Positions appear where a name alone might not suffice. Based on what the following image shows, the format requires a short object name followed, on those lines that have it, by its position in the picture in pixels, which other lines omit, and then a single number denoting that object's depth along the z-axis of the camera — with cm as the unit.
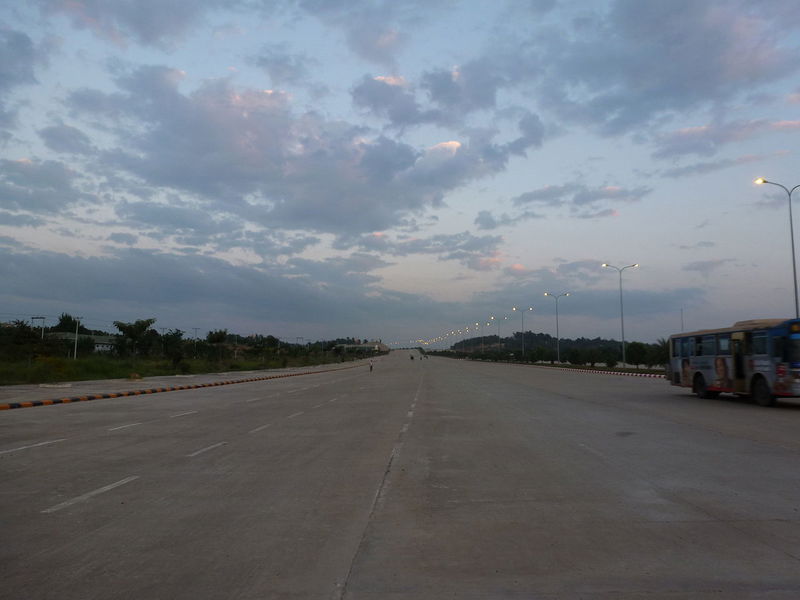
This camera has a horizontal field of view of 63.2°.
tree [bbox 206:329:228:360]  7206
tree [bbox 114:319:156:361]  5756
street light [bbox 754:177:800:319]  3334
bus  2169
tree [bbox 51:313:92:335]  9396
